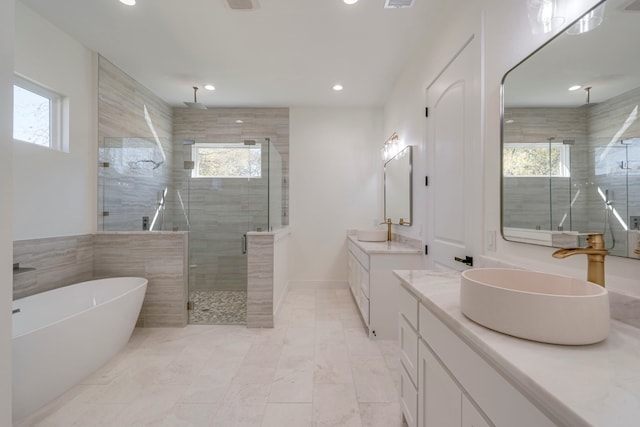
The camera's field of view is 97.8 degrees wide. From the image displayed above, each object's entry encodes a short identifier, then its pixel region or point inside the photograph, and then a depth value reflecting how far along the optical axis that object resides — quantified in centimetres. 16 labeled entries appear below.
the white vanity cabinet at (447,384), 70
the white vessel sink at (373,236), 359
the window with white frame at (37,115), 230
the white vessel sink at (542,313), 72
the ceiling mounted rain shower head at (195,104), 370
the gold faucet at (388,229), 364
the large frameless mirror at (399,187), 300
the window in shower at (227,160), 344
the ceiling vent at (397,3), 209
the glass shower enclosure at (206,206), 318
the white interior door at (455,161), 174
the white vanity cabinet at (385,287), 263
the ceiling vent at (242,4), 213
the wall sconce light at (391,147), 348
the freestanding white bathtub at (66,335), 161
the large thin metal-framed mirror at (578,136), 89
